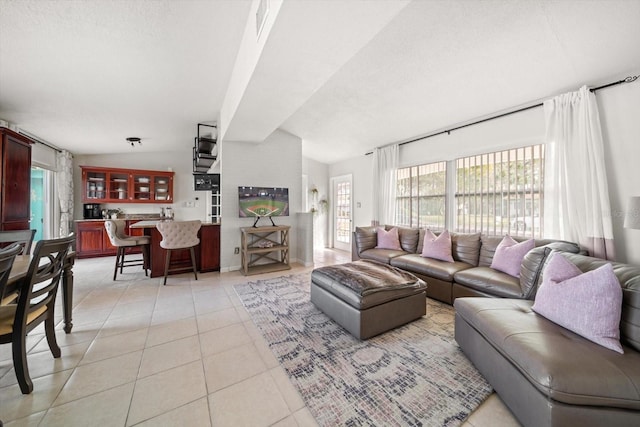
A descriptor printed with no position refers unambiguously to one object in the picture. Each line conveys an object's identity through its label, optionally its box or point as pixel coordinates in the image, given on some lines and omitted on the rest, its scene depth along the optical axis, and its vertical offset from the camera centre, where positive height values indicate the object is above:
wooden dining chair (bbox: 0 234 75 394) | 1.37 -0.66
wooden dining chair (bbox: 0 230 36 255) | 2.25 -0.28
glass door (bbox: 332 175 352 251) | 6.10 +0.01
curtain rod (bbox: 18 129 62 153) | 3.70 +1.28
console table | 4.05 -0.68
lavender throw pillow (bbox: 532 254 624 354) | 1.24 -0.53
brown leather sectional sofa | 1.02 -0.76
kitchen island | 3.74 -0.73
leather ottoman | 2.01 -0.82
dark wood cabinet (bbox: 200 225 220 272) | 4.07 -0.66
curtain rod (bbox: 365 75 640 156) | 2.22 +1.37
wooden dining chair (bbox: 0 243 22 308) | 1.01 -0.24
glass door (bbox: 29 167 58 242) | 4.60 +0.17
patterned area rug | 1.30 -1.14
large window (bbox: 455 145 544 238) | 2.93 +0.30
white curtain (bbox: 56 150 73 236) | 4.84 +0.48
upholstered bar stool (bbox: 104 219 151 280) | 3.51 -0.46
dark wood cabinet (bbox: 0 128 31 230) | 2.60 +0.37
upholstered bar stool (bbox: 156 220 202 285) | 3.38 -0.36
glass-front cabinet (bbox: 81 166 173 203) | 5.34 +0.64
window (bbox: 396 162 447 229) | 4.00 +0.33
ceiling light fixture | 4.64 +1.47
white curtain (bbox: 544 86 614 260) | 2.32 +0.42
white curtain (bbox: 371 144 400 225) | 4.72 +0.62
